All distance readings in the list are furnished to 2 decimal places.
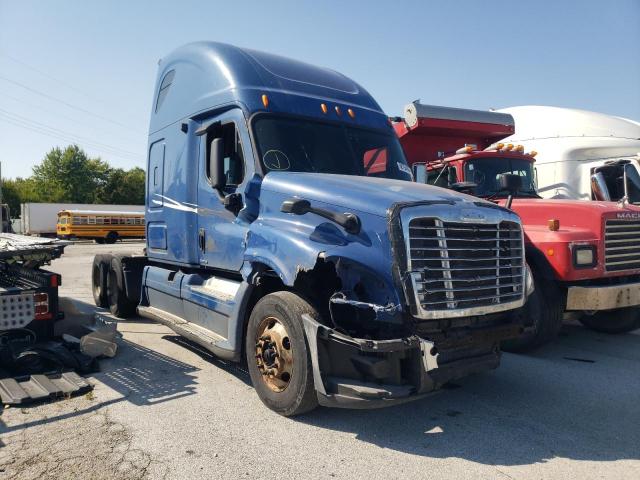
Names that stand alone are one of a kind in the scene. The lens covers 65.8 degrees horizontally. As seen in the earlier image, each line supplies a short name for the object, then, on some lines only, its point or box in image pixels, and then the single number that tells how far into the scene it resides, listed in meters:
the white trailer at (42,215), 41.03
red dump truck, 5.37
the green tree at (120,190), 67.81
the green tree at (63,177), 63.97
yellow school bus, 36.75
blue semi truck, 3.61
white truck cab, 8.02
